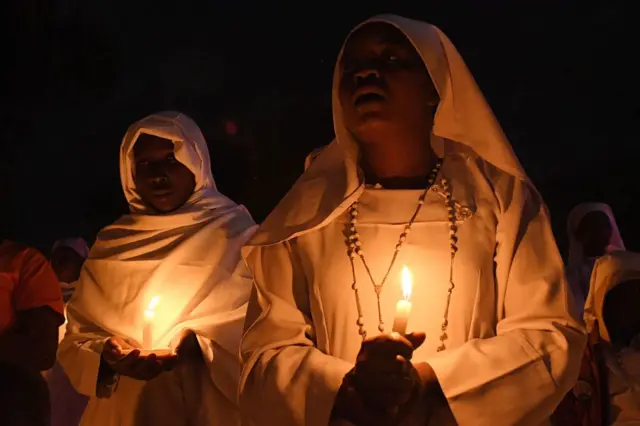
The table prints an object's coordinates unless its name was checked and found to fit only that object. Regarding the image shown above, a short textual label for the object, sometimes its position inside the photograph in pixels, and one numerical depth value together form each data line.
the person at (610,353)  4.73
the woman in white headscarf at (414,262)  2.75
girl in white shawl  4.27
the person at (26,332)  4.53
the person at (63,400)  6.37
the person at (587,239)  6.19
